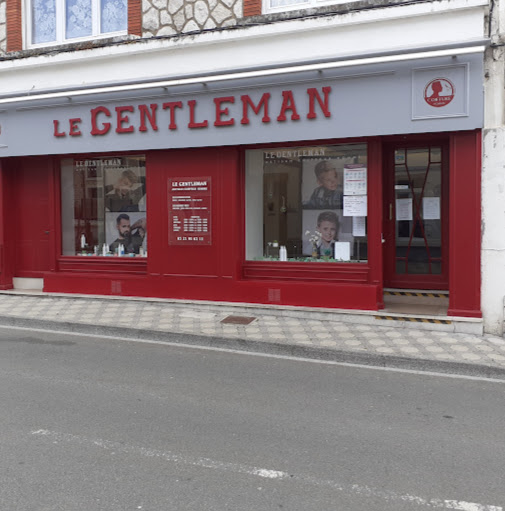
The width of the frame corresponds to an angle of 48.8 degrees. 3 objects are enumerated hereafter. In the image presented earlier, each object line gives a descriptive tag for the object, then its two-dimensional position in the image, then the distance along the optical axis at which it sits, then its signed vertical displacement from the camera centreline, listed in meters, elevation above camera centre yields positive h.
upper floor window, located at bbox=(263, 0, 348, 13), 8.91 +3.65
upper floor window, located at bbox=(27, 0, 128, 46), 10.31 +4.02
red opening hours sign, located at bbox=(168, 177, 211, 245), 9.60 +0.33
